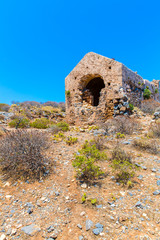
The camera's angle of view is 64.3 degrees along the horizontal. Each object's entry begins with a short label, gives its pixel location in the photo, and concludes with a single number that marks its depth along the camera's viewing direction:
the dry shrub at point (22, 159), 3.08
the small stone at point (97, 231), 1.79
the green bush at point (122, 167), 2.88
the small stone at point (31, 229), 1.85
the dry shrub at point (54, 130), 6.82
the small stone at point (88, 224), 1.88
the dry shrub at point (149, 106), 10.47
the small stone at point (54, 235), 1.80
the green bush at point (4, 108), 16.91
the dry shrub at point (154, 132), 5.22
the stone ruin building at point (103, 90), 9.23
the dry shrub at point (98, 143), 4.46
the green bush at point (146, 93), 12.23
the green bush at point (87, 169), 2.94
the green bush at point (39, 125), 9.20
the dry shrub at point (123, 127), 6.04
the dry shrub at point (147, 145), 4.10
